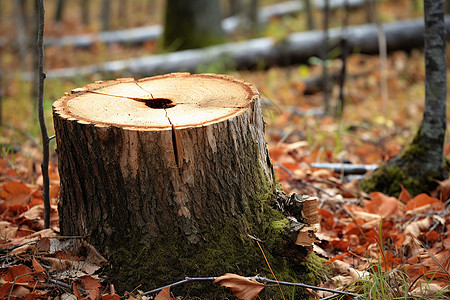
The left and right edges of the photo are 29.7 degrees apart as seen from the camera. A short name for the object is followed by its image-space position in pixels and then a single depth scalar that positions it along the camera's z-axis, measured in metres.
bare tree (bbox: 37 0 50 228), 4.08
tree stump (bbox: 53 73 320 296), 3.64
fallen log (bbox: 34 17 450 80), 14.76
